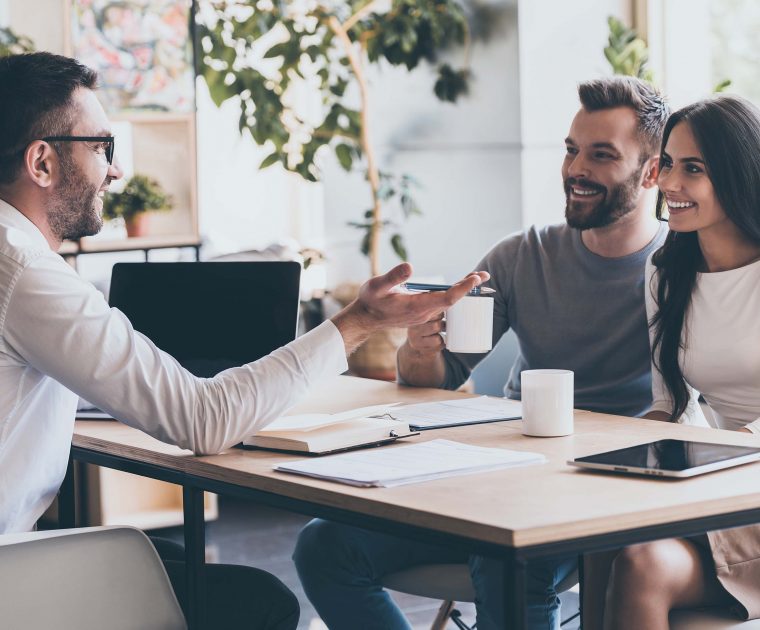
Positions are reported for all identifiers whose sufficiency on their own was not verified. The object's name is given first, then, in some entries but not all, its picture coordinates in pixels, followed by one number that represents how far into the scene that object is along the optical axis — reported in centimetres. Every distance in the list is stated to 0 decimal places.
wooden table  207
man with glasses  267
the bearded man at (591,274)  397
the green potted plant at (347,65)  694
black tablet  243
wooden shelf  601
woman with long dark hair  356
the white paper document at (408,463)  245
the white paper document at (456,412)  318
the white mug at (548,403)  294
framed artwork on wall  623
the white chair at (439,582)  325
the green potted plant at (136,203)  626
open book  281
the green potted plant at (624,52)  625
